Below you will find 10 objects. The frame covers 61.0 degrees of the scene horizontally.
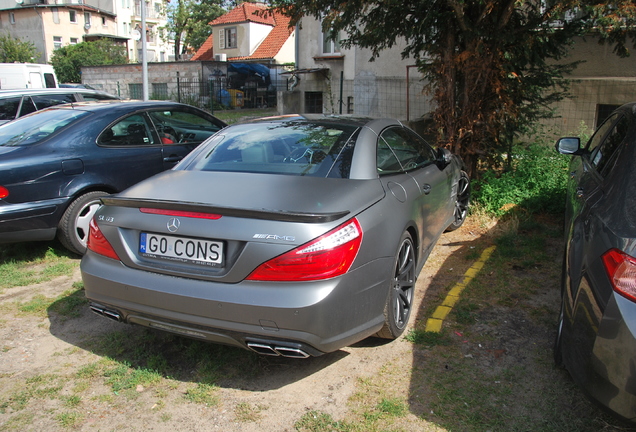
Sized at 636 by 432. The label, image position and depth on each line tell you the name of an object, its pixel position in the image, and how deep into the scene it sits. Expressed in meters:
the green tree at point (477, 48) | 6.76
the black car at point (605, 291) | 2.37
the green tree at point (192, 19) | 54.66
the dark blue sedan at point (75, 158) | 5.04
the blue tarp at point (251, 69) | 31.47
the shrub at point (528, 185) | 7.01
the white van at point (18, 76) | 16.30
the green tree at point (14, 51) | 45.59
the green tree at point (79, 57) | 45.66
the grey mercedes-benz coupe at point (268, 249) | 2.93
